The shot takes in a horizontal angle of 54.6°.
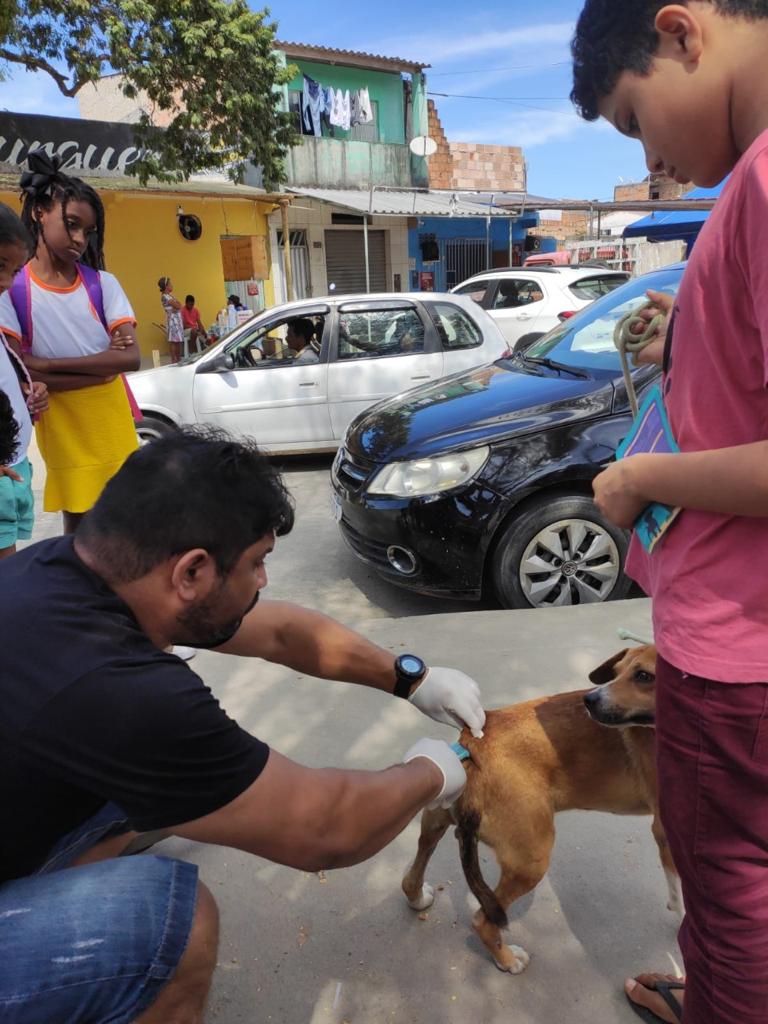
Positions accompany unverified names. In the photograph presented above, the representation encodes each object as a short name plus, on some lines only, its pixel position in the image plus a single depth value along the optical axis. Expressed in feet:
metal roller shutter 66.64
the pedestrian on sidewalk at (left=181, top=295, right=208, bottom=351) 52.60
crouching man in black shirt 4.17
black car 12.29
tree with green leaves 39.58
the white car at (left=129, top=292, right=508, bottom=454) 23.70
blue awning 36.45
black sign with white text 46.93
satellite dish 64.95
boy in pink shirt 3.46
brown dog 6.20
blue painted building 70.64
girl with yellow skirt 10.54
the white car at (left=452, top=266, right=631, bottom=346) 37.70
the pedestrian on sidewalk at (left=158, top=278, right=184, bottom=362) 51.34
